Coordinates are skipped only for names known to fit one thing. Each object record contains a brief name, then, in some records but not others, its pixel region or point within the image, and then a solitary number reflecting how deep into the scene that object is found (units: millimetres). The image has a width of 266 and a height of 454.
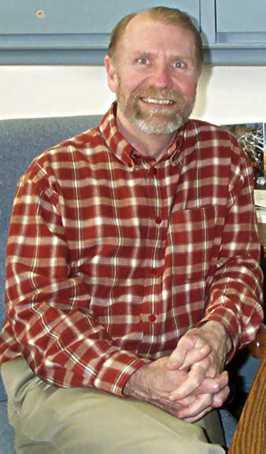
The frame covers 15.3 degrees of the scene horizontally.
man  1629
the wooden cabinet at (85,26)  1917
